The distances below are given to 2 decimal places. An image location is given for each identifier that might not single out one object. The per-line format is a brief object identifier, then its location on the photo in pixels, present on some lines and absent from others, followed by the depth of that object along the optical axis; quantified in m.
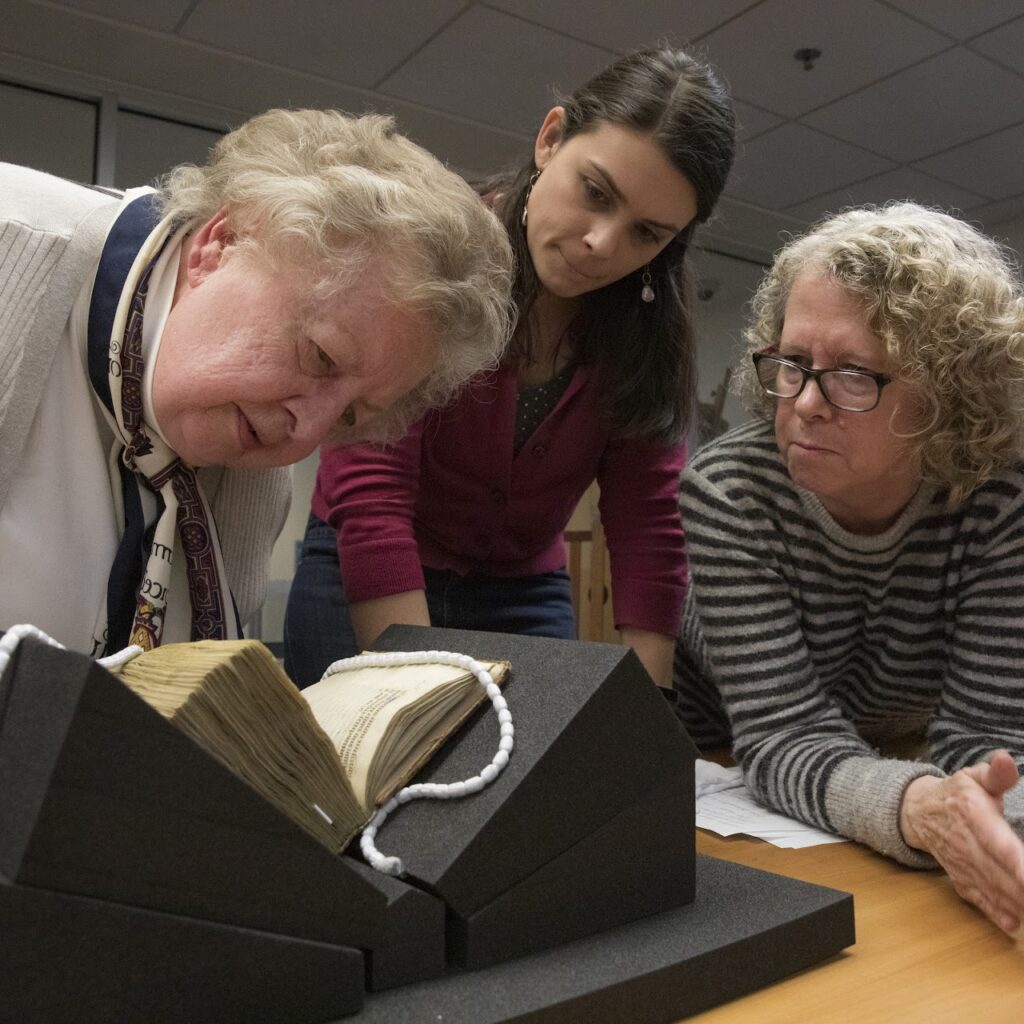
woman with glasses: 1.09
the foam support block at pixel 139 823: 0.46
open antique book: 0.57
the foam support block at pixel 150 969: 0.45
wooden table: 0.63
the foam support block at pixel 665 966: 0.55
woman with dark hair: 1.31
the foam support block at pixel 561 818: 0.60
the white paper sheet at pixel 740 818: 1.00
